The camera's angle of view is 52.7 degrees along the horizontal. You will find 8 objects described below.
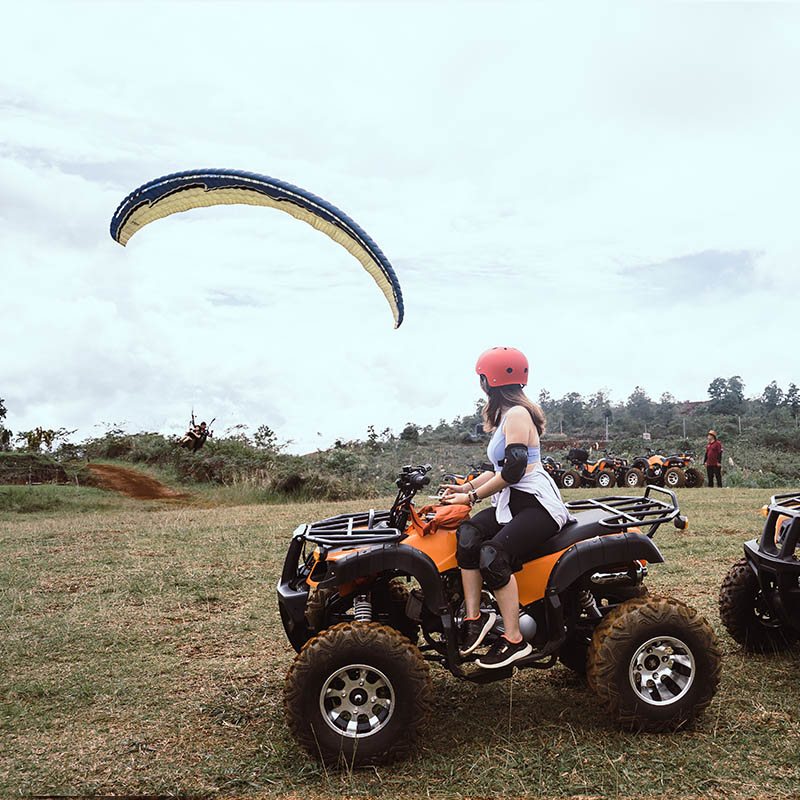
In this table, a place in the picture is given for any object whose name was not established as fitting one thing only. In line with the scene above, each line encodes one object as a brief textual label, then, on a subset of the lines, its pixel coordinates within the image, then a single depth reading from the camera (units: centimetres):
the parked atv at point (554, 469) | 1970
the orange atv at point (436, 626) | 419
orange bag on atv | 454
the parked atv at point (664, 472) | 2183
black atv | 535
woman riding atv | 435
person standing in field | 2112
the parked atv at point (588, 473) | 2220
